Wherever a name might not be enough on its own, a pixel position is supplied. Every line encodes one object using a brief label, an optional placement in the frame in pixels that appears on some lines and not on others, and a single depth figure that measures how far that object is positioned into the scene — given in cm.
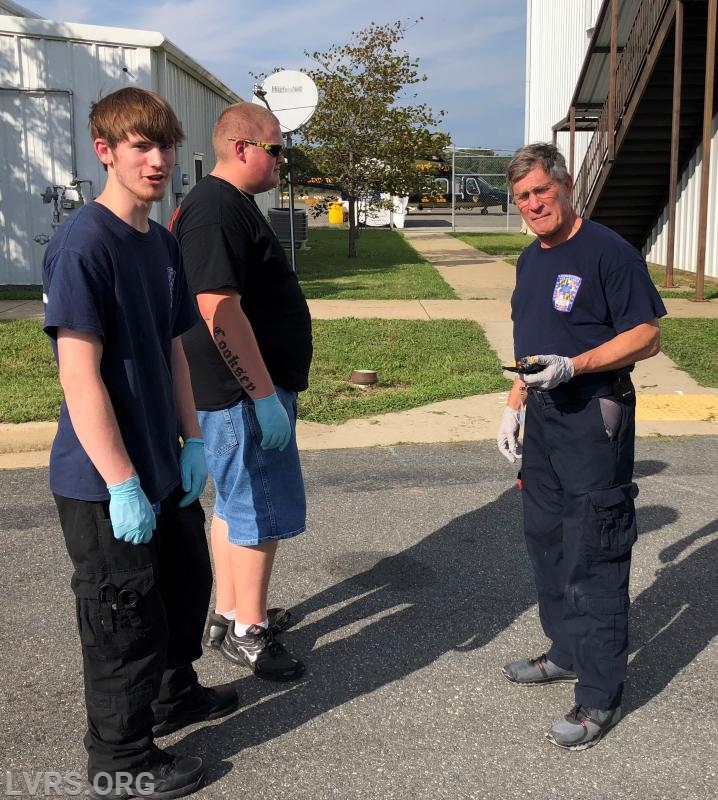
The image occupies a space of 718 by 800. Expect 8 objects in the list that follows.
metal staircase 1398
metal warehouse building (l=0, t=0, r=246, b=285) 1380
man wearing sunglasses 296
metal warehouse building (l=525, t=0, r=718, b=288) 1333
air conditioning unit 2000
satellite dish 1041
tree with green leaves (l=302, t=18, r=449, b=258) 2052
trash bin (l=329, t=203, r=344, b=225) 3810
